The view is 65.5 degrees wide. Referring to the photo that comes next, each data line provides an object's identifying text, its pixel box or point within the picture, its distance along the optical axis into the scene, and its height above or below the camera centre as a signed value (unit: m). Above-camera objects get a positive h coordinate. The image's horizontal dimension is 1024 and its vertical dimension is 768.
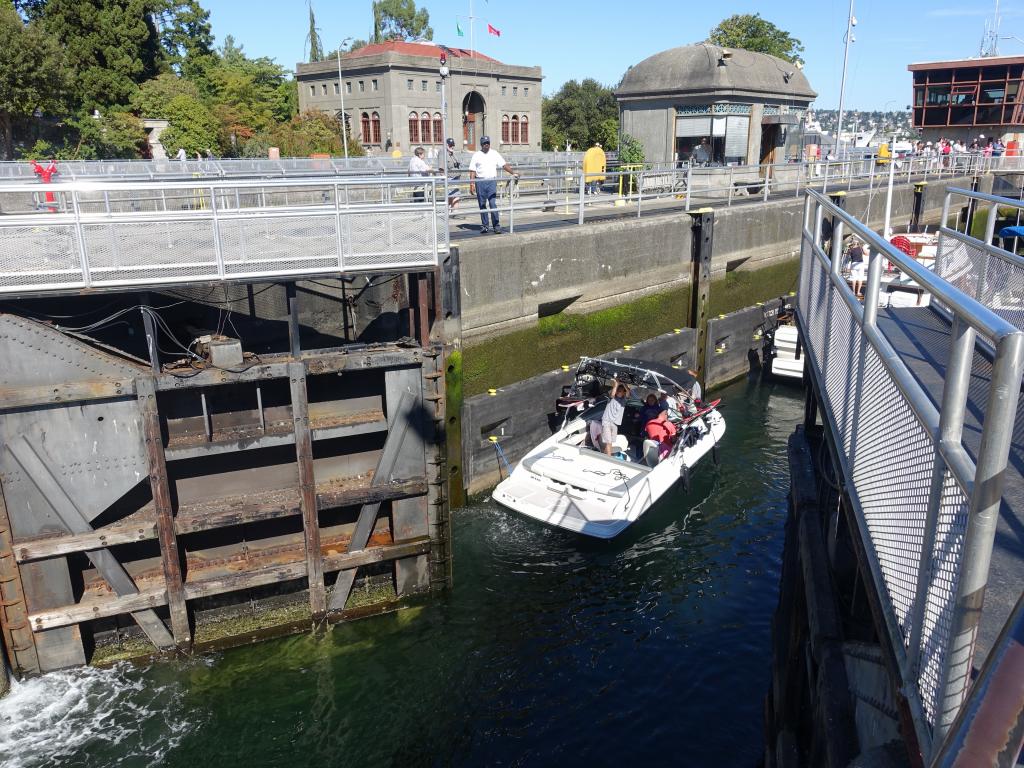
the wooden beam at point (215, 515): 9.00 -4.00
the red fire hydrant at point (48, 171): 12.46 +0.23
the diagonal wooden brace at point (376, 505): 10.45 -4.21
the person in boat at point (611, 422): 13.83 -4.22
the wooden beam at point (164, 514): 9.10 -3.81
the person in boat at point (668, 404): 14.95 -4.29
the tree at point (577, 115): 74.06 +5.21
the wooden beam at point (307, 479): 9.73 -3.66
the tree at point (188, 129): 40.66 +2.57
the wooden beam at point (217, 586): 9.20 -4.86
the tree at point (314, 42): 87.81 +14.46
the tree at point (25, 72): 34.47 +4.77
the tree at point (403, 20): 114.62 +21.98
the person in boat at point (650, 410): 14.62 -4.27
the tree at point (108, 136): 39.09 +2.17
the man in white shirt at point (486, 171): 15.69 +0.05
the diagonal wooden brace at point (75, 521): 8.76 -3.74
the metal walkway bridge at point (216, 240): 8.58 -0.70
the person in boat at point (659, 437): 13.89 -4.58
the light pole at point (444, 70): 20.75 +2.70
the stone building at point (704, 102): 31.39 +2.61
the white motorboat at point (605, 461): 12.59 -4.87
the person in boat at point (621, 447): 14.00 -4.72
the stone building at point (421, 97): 56.94 +5.68
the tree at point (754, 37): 64.62 +10.72
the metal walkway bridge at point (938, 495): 2.12 -1.26
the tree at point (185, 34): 56.22 +10.44
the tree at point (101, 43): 43.56 +7.49
